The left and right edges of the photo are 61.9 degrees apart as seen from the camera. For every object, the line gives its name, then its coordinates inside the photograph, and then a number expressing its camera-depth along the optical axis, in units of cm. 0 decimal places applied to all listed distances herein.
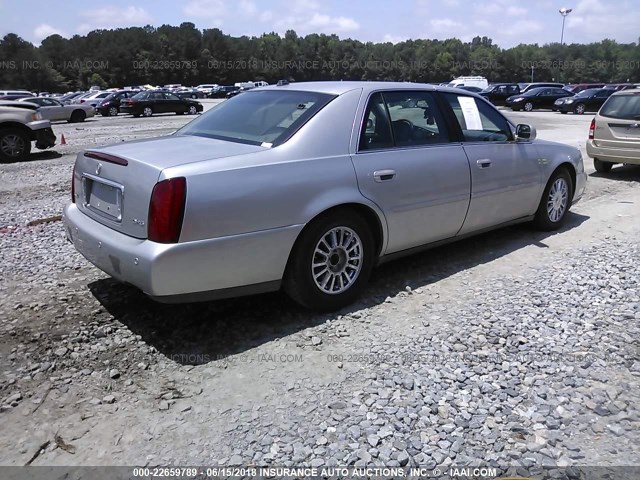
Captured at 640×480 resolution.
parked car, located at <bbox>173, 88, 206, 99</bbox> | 6338
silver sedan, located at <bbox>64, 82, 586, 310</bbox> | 325
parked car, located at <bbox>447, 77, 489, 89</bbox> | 3994
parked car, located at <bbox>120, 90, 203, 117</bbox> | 2884
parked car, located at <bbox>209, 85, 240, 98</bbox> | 6381
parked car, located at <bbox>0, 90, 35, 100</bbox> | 2829
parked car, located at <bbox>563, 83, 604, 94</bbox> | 3448
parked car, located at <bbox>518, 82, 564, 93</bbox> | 3403
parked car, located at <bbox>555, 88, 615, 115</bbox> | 2869
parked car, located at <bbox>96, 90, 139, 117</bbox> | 3116
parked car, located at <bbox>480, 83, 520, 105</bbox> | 3384
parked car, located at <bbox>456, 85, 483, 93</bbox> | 3533
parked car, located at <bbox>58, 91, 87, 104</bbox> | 3964
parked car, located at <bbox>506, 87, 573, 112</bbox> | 3142
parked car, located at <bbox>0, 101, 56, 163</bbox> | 1209
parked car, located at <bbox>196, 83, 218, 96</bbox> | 6514
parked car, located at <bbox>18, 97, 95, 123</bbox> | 2541
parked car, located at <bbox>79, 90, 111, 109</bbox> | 3300
